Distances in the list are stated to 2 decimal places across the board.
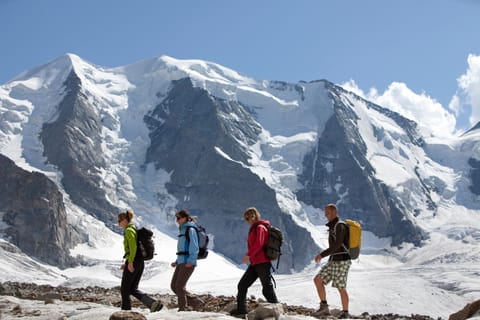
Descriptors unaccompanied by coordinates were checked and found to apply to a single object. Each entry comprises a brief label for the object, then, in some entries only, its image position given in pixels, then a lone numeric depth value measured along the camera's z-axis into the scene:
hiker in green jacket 16.55
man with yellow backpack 16.56
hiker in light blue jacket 16.81
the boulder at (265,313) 14.30
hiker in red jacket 15.75
